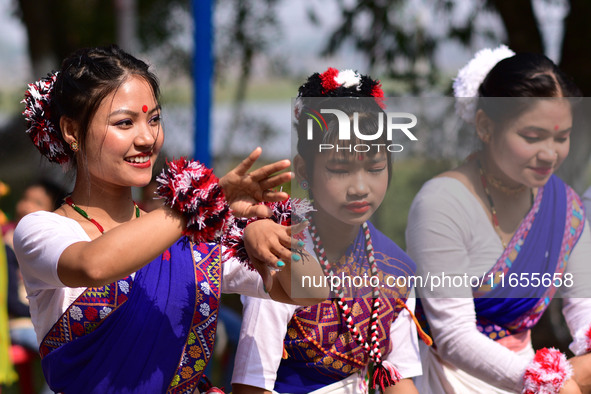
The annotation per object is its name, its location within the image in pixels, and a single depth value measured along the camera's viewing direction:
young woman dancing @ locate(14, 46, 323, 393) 3.63
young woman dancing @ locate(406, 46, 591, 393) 4.91
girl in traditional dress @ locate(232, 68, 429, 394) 4.42
